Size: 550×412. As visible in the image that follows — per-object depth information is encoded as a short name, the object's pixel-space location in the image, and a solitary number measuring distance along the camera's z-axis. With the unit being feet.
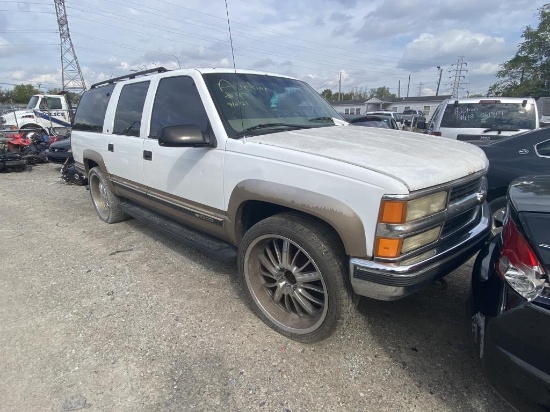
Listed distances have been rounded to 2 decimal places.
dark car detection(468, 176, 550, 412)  4.90
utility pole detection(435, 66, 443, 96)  204.54
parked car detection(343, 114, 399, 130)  29.22
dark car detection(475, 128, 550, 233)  13.09
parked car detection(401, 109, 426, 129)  27.55
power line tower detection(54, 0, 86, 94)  122.11
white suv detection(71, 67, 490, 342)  6.61
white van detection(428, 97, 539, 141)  19.12
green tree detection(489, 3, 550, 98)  115.14
